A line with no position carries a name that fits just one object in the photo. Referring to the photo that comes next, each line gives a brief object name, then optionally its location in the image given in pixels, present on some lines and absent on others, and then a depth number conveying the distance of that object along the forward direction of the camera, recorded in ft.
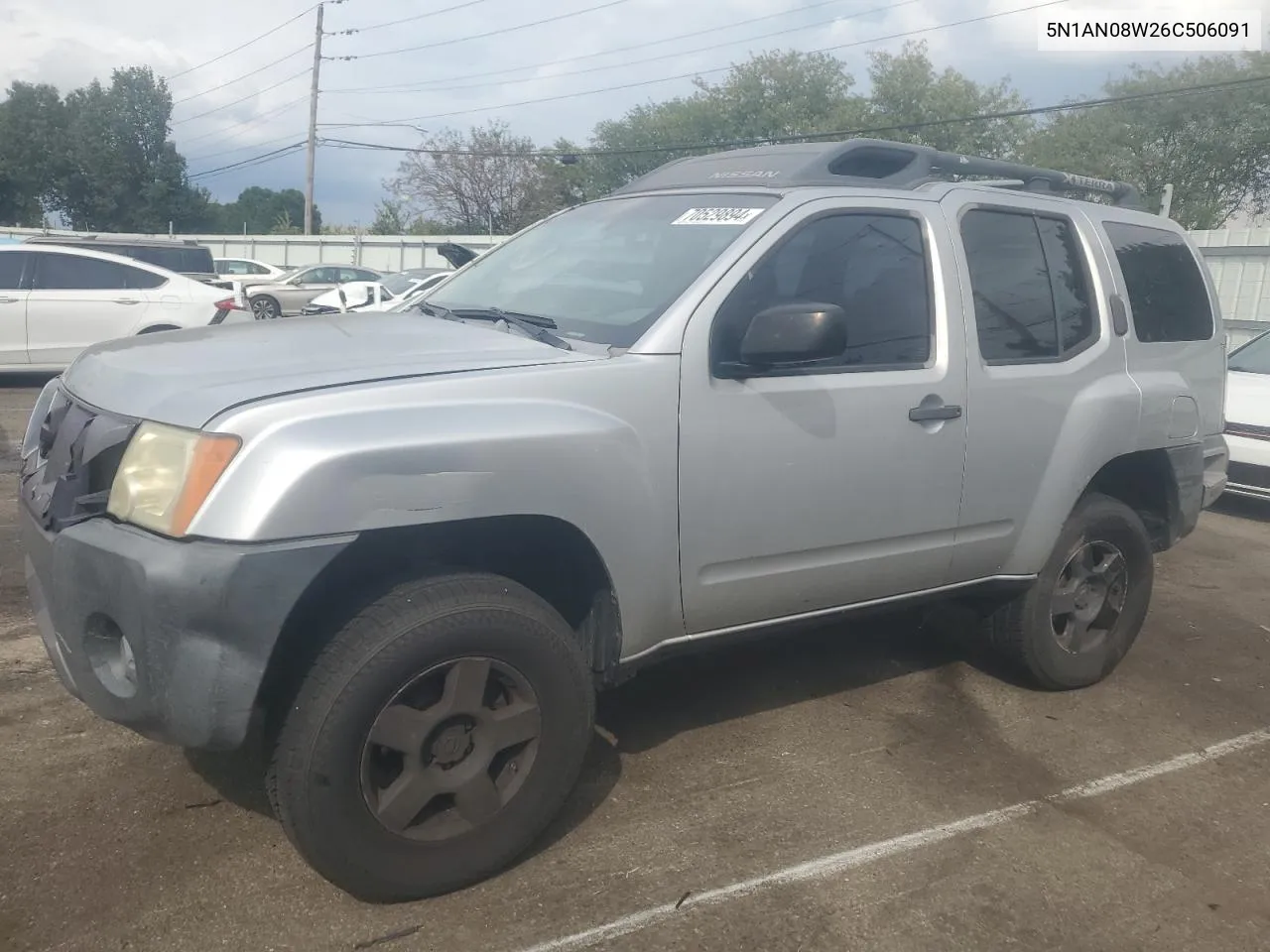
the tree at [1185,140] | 120.47
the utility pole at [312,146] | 129.29
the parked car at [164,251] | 52.75
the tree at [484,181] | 154.30
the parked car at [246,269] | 90.81
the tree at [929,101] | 156.76
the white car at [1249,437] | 26.48
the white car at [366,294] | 49.06
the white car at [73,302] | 37.27
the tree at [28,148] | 184.34
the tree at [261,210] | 237.66
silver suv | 8.38
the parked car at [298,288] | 70.90
